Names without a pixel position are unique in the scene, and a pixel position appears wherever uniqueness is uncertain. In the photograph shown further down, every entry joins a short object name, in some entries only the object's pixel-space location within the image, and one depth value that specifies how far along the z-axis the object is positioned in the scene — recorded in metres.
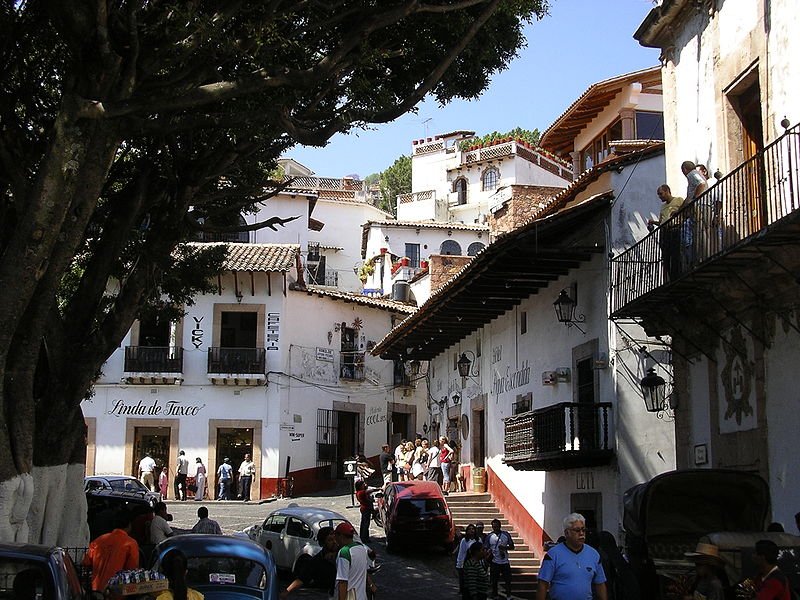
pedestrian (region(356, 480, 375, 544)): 25.09
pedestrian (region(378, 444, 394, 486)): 32.95
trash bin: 29.78
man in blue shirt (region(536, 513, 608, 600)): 8.83
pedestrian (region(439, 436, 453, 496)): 30.69
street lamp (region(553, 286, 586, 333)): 22.09
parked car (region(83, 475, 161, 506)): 23.59
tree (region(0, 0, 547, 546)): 11.77
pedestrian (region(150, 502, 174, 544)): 16.16
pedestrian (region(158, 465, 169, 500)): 36.06
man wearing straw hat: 9.25
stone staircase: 22.48
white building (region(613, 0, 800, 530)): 14.03
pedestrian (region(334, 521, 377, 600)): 11.60
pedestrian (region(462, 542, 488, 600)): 17.67
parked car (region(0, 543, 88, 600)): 7.76
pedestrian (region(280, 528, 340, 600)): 12.37
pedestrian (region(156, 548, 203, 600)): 8.89
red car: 24.19
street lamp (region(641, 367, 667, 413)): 18.41
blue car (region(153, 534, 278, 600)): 11.78
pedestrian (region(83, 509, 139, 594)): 11.38
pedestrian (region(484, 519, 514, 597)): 20.49
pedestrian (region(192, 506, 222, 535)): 16.09
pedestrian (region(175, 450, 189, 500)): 36.12
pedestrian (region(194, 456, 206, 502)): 36.41
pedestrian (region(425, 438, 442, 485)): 30.73
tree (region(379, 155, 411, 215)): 91.56
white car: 20.19
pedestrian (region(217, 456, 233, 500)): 36.00
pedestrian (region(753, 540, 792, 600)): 8.88
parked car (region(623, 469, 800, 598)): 13.27
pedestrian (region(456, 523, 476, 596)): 18.72
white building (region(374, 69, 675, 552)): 20.45
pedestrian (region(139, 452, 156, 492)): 35.22
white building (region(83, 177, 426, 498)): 37.72
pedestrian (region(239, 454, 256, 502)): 36.16
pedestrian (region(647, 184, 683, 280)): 16.00
